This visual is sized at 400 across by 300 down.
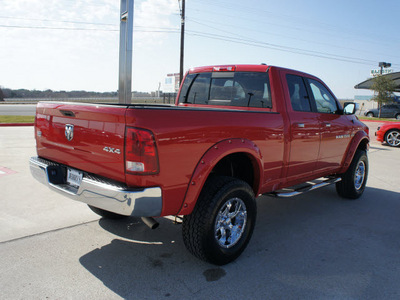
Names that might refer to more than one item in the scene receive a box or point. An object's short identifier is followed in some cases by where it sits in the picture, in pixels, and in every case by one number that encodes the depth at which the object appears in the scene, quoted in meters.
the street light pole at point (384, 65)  44.24
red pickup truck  2.52
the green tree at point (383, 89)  30.31
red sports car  12.49
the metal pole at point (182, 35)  22.29
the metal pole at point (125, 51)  6.53
